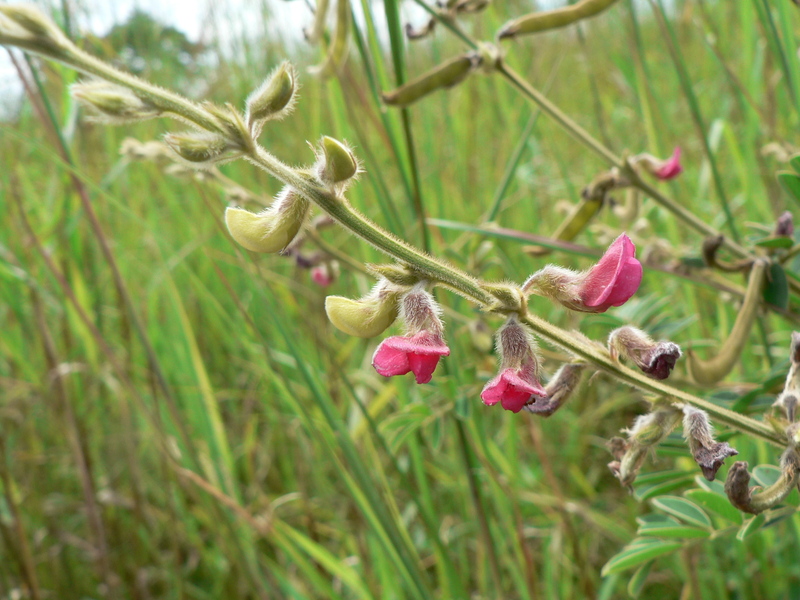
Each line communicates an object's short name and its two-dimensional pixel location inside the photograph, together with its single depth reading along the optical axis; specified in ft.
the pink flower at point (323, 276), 0.79
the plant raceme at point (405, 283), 0.36
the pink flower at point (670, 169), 0.69
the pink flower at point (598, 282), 0.37
